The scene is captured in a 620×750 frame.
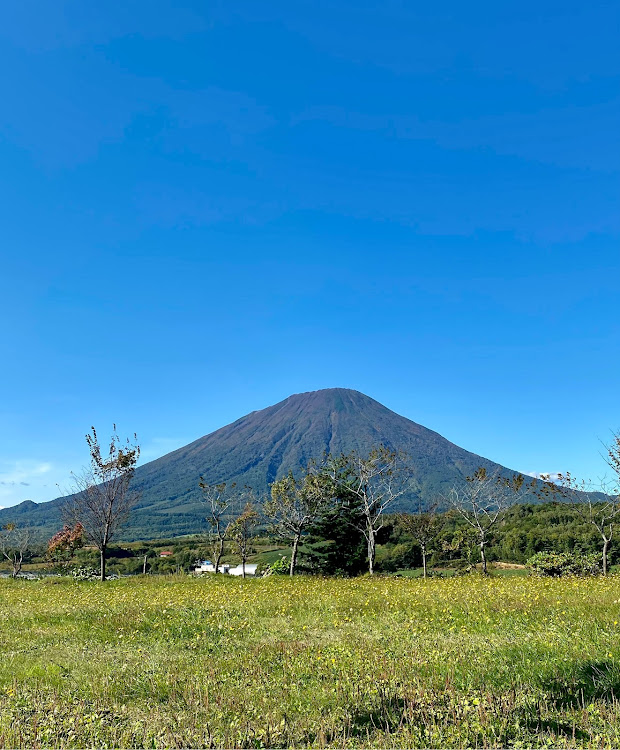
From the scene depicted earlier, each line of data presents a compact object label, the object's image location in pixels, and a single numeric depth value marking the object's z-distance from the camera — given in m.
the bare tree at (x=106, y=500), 29.77
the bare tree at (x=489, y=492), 33.50
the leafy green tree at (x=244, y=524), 44.69
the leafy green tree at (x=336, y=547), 41.53
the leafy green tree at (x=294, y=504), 32.50
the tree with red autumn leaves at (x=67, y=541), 43.12
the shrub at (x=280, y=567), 34.06
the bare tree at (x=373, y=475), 34.47
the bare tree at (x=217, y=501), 39.31
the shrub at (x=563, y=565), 26.55
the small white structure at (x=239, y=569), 65.40
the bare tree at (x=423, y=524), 45.30
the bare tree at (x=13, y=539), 48.94
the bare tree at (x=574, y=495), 27.88
